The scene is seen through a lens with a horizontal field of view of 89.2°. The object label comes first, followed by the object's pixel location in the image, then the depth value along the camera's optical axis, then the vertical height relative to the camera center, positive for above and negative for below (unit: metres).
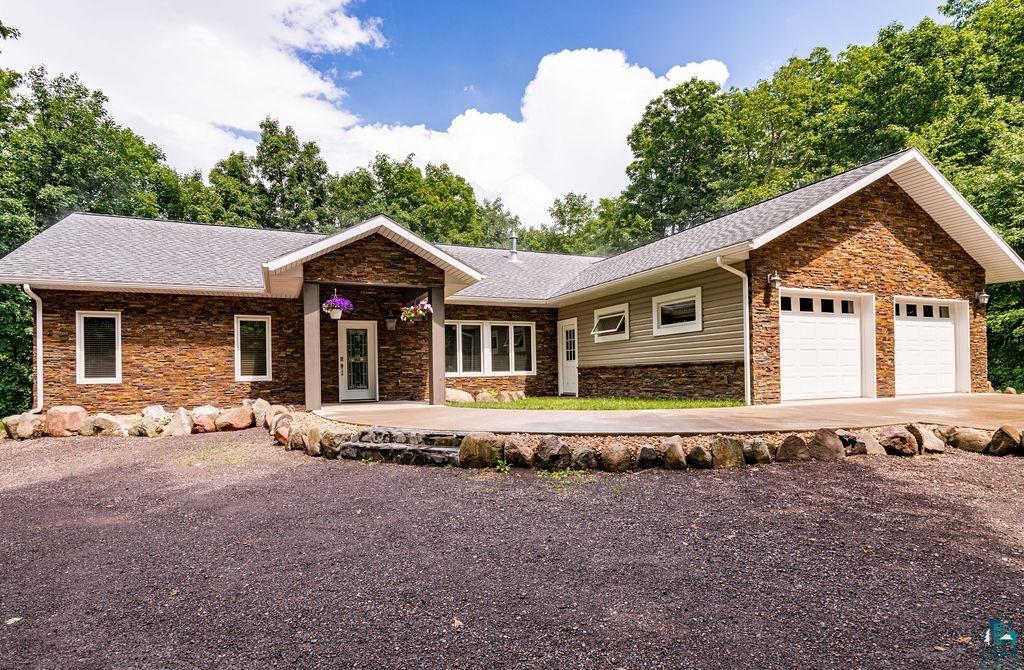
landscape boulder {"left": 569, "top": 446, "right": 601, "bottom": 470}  5.34 -1.23
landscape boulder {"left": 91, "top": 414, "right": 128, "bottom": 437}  9.04 -1.47
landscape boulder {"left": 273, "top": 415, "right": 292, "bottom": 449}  7.41 -1.29
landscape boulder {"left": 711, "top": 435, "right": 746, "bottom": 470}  5.28 -1.18
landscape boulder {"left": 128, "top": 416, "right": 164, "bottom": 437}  9.01 -1.51
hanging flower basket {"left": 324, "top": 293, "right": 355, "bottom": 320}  10.02 +0.70
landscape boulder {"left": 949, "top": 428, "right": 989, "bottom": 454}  5.74 -1.16
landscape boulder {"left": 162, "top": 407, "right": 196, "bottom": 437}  9.08 -1.49
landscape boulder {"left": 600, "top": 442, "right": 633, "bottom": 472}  5.27 -1.22
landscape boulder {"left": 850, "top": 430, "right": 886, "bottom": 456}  5.60 -1.18
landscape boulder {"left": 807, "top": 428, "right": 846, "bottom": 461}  5.42 -1.15
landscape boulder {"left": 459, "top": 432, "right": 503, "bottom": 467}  5.61 -1.20
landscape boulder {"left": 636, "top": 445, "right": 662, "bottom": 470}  5.32 -1.21
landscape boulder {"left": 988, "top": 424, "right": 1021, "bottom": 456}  5.51 -1.12
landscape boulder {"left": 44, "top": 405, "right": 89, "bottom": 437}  8.95 -1.35
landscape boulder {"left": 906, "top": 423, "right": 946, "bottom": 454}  5.78 -1.16
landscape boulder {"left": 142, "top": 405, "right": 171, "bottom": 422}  9.70 -1.35
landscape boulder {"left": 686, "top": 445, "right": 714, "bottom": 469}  5.27 -1.21
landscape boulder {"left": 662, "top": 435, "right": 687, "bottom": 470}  5.26 -1.19
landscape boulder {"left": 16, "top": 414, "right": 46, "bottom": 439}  8.82 -1.42
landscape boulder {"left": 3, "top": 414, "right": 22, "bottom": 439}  8.84 -1.40
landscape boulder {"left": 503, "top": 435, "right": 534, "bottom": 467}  5.47 -1.19
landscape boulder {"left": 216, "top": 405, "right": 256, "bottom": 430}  9.38 -1.41
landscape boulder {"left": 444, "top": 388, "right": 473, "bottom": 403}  12.40 -1.34
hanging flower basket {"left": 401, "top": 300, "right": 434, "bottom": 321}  10.48 +0.63
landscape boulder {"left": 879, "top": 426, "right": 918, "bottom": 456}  5.68 -1.15
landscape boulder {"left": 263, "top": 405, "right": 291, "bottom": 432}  8.66 -1.26
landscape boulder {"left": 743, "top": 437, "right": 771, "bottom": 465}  5.34 -1.17
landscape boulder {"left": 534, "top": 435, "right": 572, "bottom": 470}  5.39 -1.20
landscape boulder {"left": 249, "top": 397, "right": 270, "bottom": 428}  9.65 -1.31
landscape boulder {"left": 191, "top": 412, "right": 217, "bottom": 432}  9.23 -1.44
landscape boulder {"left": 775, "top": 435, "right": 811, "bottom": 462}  5.39 -1.18
